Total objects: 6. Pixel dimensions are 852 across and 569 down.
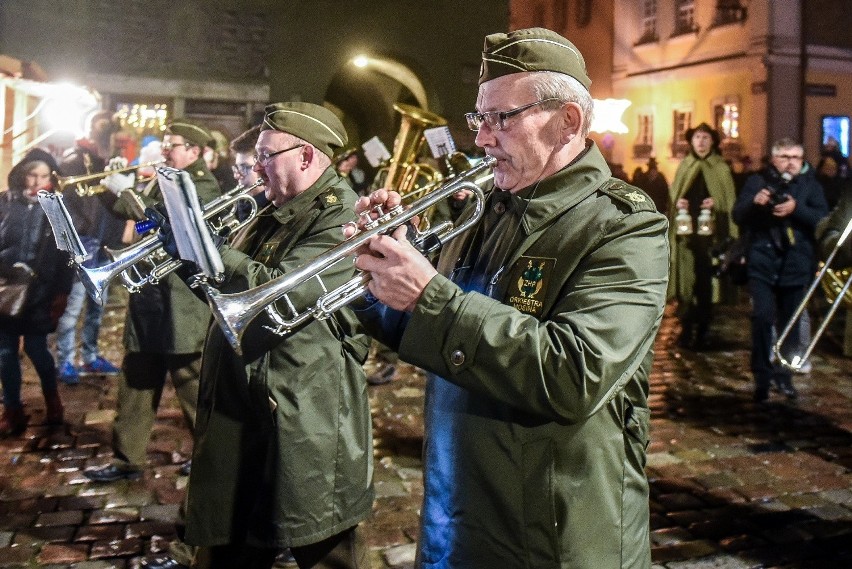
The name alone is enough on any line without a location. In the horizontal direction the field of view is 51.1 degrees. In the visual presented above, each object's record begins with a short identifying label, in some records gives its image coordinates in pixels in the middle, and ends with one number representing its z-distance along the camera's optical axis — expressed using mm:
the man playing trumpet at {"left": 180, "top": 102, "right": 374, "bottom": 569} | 3410
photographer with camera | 7453
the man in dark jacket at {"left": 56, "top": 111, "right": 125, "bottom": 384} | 7785
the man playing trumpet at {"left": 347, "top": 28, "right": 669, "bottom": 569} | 1926
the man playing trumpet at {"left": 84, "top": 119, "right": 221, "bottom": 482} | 5320
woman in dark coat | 6344
